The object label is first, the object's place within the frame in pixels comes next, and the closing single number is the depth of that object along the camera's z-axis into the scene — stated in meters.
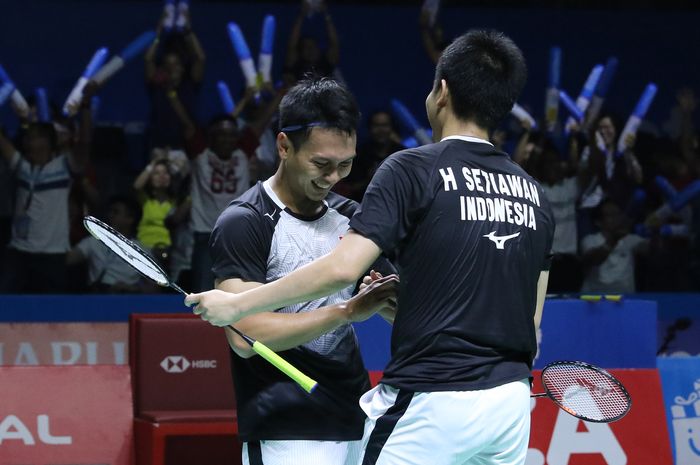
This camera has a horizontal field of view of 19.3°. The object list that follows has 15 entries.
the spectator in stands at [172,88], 17.26
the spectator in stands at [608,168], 18.19
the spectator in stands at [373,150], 17.02
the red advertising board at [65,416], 10.69
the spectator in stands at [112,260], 16.28
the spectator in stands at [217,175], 16.50
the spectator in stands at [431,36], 19.06
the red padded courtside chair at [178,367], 11.18
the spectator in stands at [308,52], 18.01
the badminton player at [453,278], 5.28
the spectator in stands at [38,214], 16.04
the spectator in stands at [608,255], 17.68
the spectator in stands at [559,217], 17.45
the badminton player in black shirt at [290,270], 6.08
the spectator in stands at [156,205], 16.25
